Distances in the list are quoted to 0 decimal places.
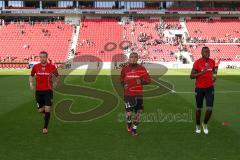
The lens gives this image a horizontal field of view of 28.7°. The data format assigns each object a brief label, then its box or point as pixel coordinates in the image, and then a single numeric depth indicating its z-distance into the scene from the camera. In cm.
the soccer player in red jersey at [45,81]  1215
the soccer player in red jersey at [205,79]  1180
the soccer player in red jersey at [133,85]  1166
